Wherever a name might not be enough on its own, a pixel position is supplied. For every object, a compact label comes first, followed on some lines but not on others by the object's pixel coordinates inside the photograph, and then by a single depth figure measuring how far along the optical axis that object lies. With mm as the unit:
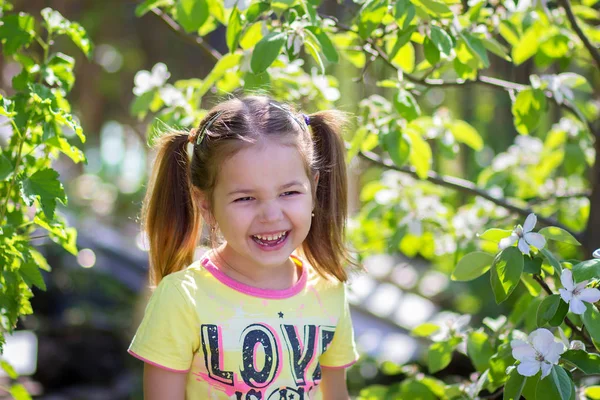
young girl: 1549
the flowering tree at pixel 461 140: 1483
